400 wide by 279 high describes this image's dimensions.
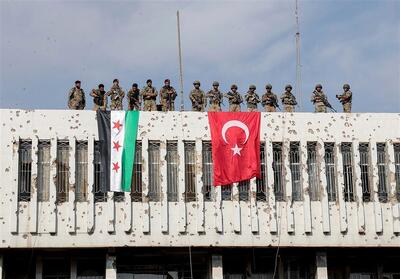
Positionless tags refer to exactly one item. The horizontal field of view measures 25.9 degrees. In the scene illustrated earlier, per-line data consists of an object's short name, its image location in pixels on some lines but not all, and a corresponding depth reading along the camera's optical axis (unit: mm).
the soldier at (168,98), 37281
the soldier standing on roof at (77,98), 36988
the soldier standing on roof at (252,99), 37688
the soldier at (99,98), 36906
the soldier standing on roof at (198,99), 37688
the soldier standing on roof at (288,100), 37938
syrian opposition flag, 35969
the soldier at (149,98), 37250
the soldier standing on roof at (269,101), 37875
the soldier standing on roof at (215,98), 37281
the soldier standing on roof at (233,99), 37469
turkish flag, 36672
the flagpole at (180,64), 37156
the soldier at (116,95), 36844
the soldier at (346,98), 38406
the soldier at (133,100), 37188
